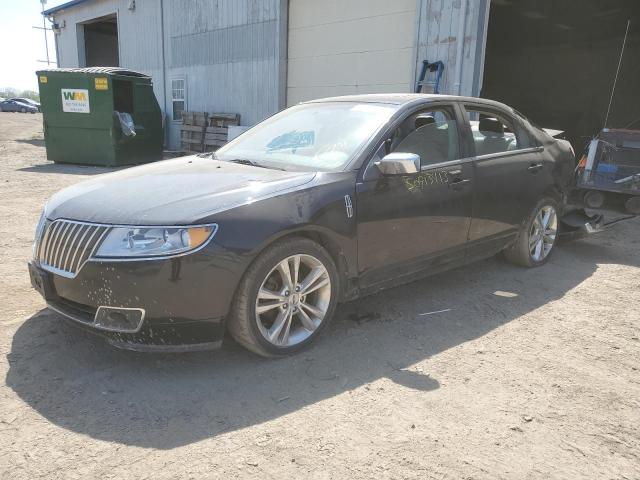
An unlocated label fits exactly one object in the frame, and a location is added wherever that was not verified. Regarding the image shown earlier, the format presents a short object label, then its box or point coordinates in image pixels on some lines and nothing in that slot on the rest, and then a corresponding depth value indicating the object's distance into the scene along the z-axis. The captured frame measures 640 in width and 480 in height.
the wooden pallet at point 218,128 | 14.23
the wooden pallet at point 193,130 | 15.16
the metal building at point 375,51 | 9.24
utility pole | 53.52
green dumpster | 12.45
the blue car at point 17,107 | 47.06
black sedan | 2.81
